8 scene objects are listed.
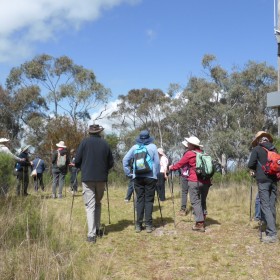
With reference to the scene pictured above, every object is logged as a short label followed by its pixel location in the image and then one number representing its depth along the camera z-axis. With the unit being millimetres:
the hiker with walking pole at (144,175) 7199
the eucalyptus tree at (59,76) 39906
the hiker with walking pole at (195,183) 7324
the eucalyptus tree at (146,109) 42250
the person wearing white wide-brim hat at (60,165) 11984
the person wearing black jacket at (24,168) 10594
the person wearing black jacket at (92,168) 6629
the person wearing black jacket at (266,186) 6359
